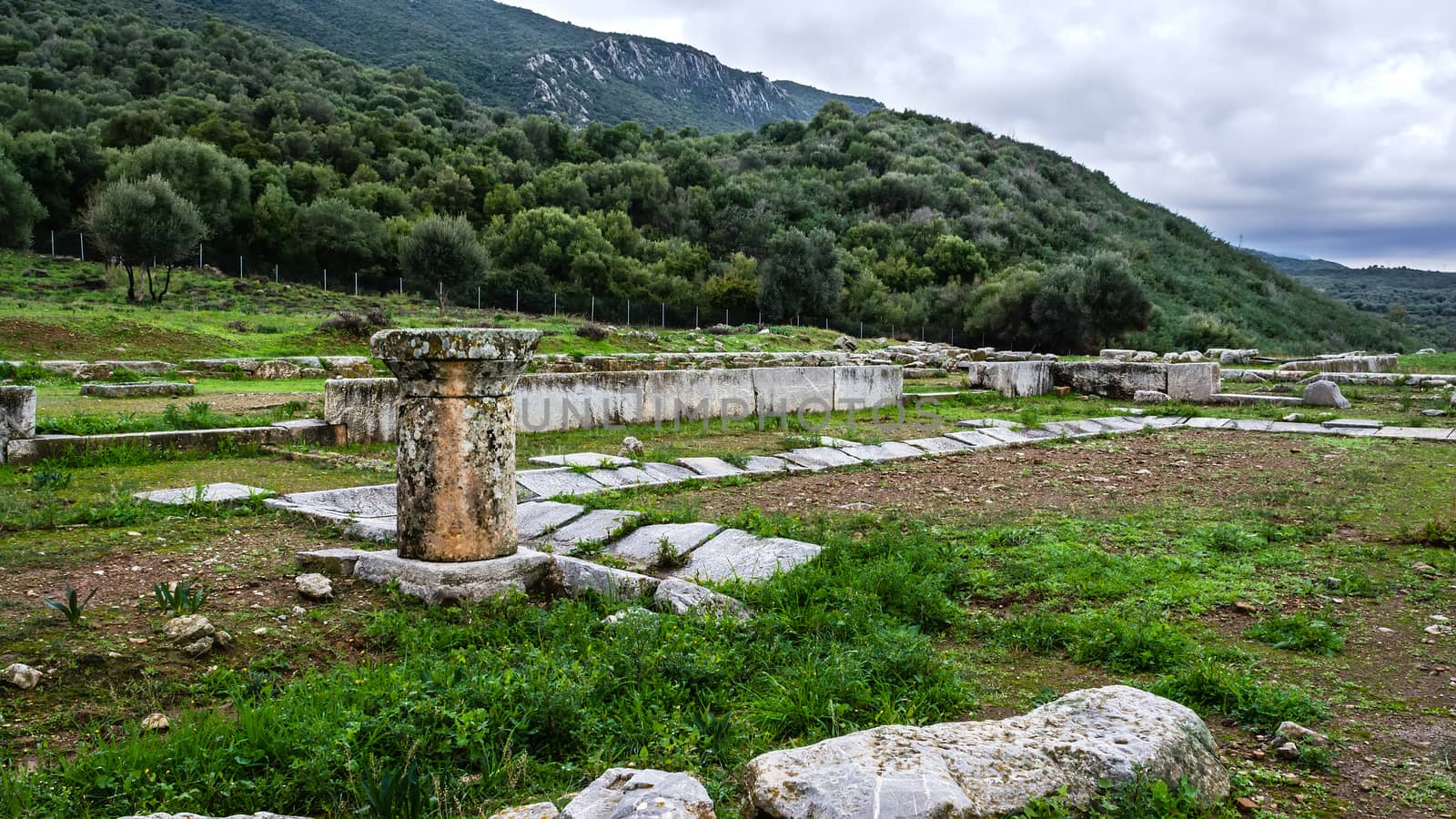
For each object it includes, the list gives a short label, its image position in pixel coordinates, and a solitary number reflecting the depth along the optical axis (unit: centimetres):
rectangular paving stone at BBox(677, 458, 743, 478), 918
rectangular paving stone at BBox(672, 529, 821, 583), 546
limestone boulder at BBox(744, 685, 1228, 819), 239
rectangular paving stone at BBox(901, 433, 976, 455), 1120
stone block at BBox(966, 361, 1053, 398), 1805
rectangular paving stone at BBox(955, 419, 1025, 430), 1313
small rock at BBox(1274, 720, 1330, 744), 319
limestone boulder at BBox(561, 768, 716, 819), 237
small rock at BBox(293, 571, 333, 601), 485
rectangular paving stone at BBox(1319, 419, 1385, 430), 1302
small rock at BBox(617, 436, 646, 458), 980
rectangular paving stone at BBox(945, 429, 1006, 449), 1170
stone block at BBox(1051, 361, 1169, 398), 1789
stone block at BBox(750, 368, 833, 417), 1395
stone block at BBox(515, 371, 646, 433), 1134
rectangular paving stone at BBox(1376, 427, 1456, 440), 1195
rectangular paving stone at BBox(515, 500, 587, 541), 672
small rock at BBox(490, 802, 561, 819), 247
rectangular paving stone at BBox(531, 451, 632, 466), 912
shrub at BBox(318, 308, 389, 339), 2347
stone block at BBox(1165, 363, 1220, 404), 1758
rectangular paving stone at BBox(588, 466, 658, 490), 848
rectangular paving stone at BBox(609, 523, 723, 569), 591
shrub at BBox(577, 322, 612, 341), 2524
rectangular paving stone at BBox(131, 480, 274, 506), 688
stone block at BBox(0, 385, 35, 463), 833
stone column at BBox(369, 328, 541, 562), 508
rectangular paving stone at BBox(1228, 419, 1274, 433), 1324
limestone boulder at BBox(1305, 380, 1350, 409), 1596
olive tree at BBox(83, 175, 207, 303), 2780
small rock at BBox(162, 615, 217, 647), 400
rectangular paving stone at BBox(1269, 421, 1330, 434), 1286
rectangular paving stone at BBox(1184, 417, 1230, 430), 1359
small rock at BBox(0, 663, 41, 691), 350
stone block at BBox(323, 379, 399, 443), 1027
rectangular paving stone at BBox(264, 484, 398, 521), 699
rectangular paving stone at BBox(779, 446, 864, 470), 996
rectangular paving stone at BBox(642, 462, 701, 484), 883
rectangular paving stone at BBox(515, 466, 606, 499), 813
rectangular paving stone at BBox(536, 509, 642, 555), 632
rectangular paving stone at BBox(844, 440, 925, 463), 1041
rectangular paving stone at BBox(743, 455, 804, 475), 942
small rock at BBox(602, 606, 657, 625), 423
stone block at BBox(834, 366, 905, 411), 1512
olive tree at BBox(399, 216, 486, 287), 3472
